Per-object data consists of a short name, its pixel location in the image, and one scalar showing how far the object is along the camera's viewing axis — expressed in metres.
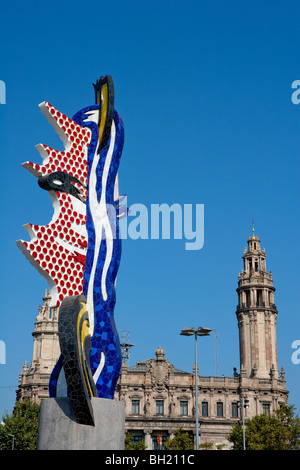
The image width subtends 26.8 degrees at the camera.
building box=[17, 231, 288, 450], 75.19
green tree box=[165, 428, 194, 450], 67.19
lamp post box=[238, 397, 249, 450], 70.19
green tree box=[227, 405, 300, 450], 59.72
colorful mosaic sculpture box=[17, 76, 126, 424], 25.86
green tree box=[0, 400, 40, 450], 65.81
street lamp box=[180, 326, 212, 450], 34.34
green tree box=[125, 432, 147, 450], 67.31
